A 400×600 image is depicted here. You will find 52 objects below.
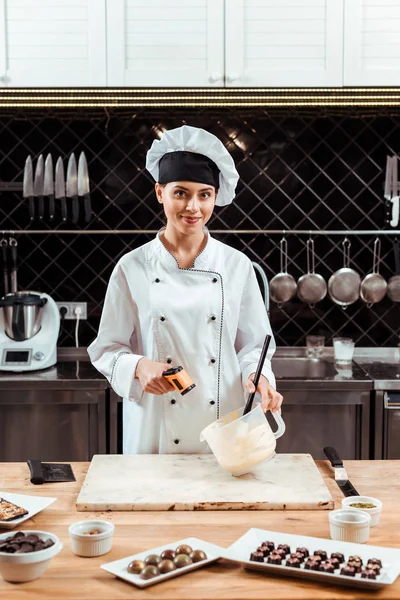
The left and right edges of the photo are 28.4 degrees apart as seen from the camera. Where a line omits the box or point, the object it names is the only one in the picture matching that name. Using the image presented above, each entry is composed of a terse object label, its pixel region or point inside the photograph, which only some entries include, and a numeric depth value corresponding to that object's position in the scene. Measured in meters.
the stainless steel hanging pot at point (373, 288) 3.56
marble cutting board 1.67
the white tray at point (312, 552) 1.29
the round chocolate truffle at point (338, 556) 1.35
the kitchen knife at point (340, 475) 1.76
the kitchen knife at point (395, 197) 3.51
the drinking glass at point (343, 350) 3.42
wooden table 1.29
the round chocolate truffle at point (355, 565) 1.31
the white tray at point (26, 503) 1.54
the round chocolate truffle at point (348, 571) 1.30
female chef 2.16
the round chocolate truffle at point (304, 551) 1.37
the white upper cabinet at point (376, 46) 3.18
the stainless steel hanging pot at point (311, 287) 3.56
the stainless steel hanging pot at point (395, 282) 3.56
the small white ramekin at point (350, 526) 1.46
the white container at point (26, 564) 1.29
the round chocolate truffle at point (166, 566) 1.34
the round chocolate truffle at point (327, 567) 1.31
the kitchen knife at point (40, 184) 3.50
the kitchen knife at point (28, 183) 3.50
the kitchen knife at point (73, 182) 3.50
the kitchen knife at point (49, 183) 3.49
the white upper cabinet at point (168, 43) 3.17
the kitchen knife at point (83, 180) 3.51
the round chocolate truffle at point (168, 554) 1.37
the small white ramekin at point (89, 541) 1.40
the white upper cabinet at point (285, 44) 3.17
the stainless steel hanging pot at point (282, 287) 3.56
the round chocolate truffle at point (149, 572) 1.31
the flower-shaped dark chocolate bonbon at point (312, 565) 1.32
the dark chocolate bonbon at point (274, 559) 1.34
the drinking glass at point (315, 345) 3.55
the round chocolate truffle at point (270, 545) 1.39
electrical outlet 3.64
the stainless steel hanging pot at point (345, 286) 3.56
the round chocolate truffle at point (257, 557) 1.36
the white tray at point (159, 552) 1.31
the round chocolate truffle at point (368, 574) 1.28
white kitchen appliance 3.27
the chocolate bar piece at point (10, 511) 1.55
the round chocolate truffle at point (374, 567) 1.30
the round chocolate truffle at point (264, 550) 1.37
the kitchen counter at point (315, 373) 3.08
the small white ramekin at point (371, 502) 1.55
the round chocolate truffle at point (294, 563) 1.33
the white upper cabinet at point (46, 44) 3.19
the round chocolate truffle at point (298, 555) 1.35
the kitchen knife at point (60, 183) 3.50
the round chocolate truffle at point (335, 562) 1.33
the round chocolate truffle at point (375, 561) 1.33
